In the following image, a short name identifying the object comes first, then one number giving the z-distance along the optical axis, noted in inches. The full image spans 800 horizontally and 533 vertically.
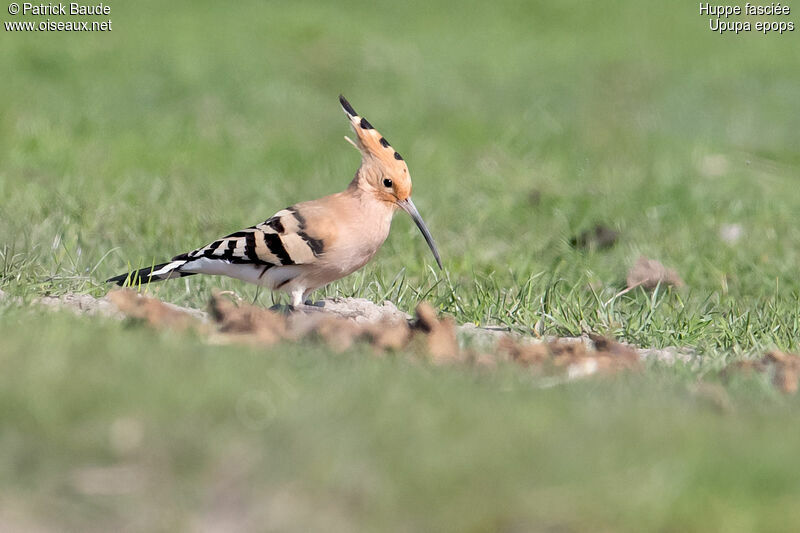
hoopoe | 430.3
